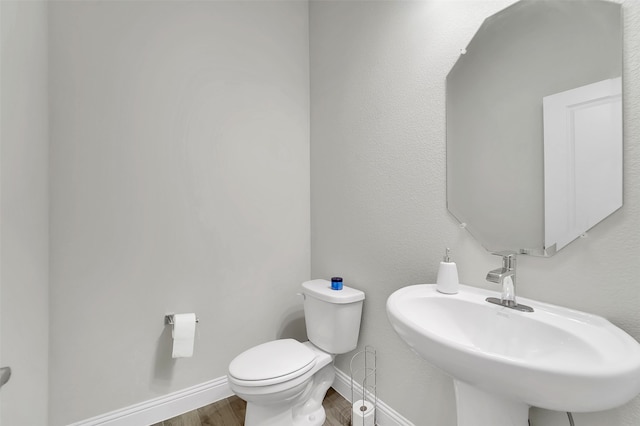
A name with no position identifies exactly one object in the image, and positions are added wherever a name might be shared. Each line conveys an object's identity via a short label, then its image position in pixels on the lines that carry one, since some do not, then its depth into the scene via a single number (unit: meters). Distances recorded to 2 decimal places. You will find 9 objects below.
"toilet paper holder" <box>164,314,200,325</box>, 1.61
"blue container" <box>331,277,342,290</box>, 1.64
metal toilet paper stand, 1.55
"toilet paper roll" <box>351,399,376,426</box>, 1.42
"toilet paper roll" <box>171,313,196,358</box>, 1.53
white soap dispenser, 1.10
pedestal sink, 0.60
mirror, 0.86
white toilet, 1.31
